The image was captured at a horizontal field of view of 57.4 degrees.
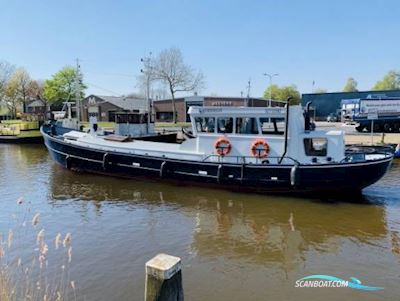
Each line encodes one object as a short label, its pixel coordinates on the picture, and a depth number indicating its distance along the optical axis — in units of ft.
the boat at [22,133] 101.91
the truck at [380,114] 105.70
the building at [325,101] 186.37
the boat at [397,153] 66.08
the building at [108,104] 190.39
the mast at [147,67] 102.64
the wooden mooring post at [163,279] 10.46
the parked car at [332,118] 177.28
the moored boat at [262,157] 38.78
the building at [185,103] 160.02
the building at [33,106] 248.24
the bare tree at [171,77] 185.68
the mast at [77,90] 82.29
